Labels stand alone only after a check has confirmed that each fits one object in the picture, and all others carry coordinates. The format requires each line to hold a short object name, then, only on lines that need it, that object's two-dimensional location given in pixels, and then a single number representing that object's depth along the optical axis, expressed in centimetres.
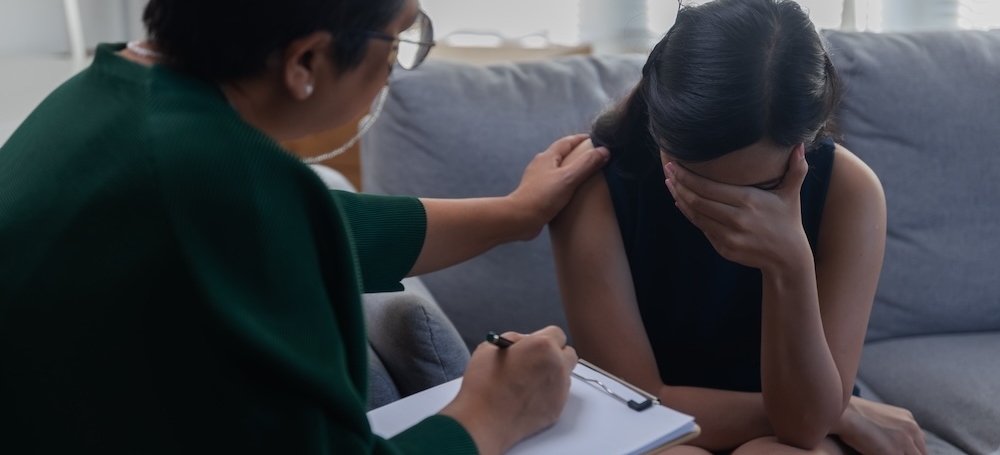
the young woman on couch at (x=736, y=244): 111
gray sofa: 172
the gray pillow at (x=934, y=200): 181
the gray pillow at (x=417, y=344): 121
